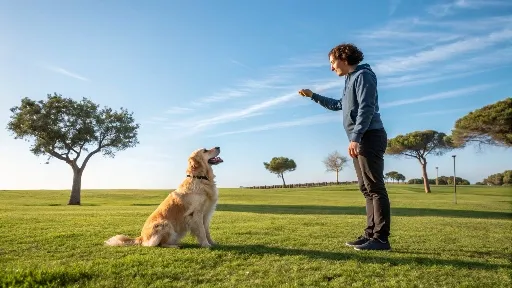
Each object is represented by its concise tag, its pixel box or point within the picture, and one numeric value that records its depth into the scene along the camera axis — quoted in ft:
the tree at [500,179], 265.30
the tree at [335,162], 275.59
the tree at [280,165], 309.01
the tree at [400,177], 361.10
